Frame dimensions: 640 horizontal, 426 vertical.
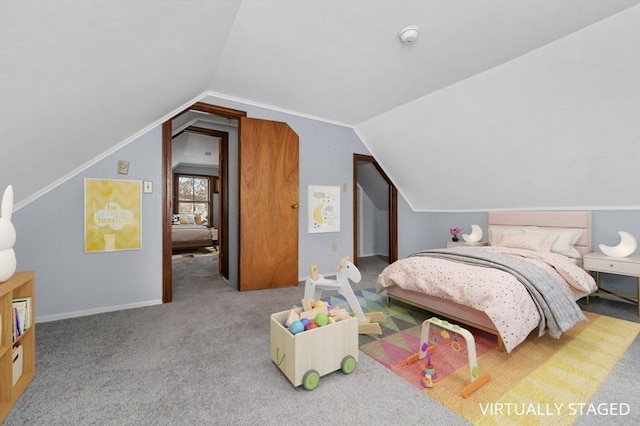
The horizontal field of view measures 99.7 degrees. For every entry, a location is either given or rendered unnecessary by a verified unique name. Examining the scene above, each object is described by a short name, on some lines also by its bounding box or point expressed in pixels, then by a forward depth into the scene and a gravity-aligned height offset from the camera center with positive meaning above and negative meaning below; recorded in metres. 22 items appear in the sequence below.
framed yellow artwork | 2.60 -0.04
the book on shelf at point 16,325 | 1.44 -0.61
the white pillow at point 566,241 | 3.03 -0.36
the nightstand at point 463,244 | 3.86 -0.50
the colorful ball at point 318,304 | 1.83 -0.64
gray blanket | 1.91 -0.62
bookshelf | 1.32 -0.73
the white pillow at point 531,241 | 3.03 -0.36
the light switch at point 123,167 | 2.71 +0.44
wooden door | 3.36 +0.07
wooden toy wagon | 1.49 -0.82
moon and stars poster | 3.96 +0.02
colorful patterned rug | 1.36 -1.00
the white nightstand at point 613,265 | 2.54 -0.55
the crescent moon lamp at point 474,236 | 3.94 -0.38
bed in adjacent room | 6.17 -0.62
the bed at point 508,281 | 1.84 -0.57
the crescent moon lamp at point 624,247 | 2.66 -0.38
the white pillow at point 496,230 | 3.46 -0.27
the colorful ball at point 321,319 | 1.63 -0.66
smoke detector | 2.06 +1.38
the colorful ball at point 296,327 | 1.55 -0.68
